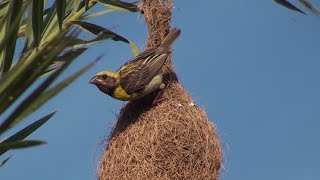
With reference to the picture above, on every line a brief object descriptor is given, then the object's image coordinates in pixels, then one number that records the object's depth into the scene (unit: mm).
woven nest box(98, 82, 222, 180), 6520
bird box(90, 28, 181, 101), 7012
